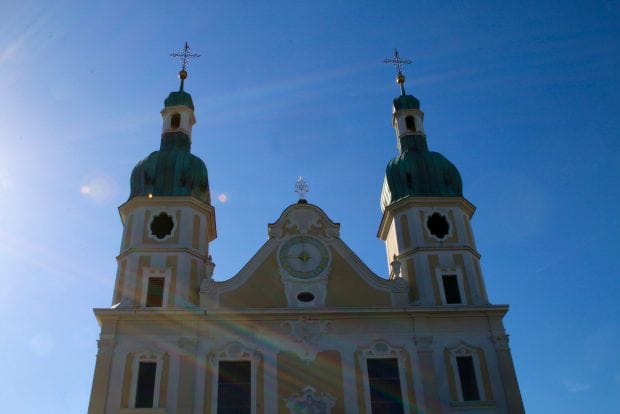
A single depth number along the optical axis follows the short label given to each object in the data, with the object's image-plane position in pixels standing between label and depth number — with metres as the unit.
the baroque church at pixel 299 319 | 22.20
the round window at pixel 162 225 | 26.09
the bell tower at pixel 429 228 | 25.16
